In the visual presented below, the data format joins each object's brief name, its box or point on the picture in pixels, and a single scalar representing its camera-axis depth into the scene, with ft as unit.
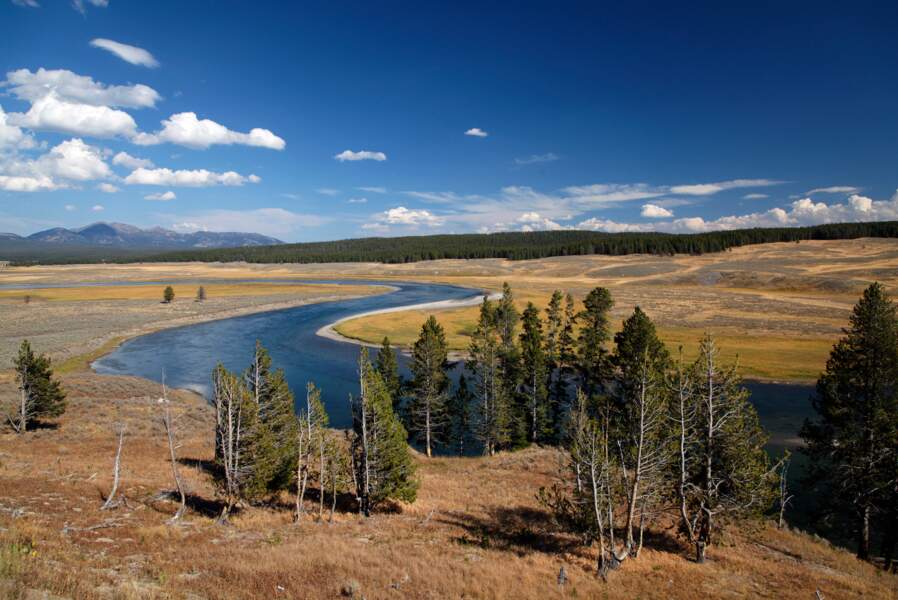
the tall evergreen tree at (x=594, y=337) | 135.33
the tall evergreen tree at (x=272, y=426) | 77.25
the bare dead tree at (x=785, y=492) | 86.33
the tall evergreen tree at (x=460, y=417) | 139.68
